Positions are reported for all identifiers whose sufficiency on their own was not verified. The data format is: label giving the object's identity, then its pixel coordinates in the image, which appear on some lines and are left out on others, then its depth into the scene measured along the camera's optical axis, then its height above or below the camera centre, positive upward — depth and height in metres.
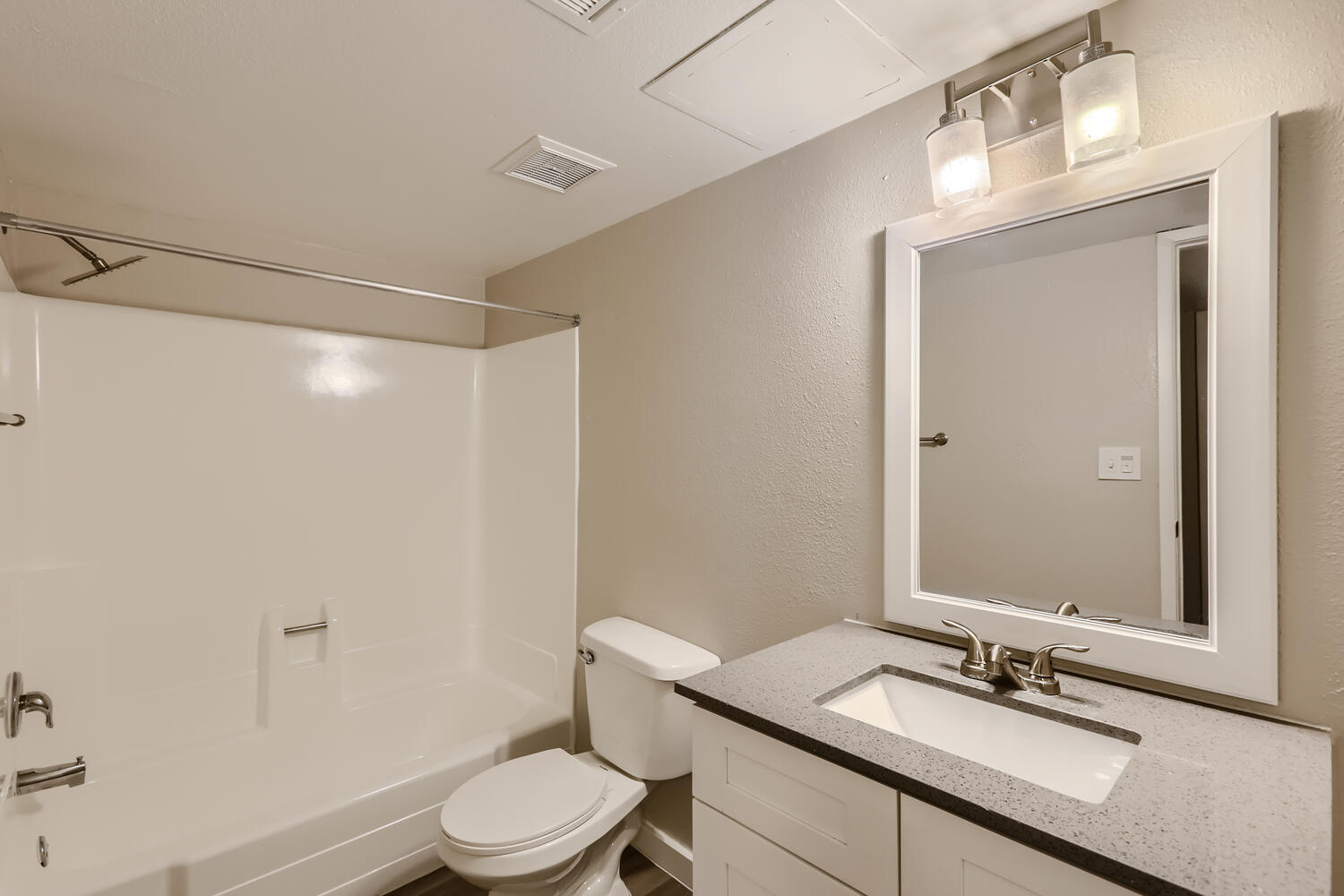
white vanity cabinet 0.81 -0.59
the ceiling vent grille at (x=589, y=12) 1.21 +0.86
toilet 1.58 -0.98
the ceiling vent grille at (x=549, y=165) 1.78 +0.85
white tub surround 1.89 -0.53
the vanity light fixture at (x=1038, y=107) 1.11 +0.66
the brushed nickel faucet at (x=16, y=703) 1.72 -0.71
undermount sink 1.02 -0.53
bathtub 1.63 -1.12
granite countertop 0.69 -0.46
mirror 1.04 +0.06
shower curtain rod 1.47 +0.54
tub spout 1.73 -0.91
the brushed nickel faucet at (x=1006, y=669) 1.16 -0.43
